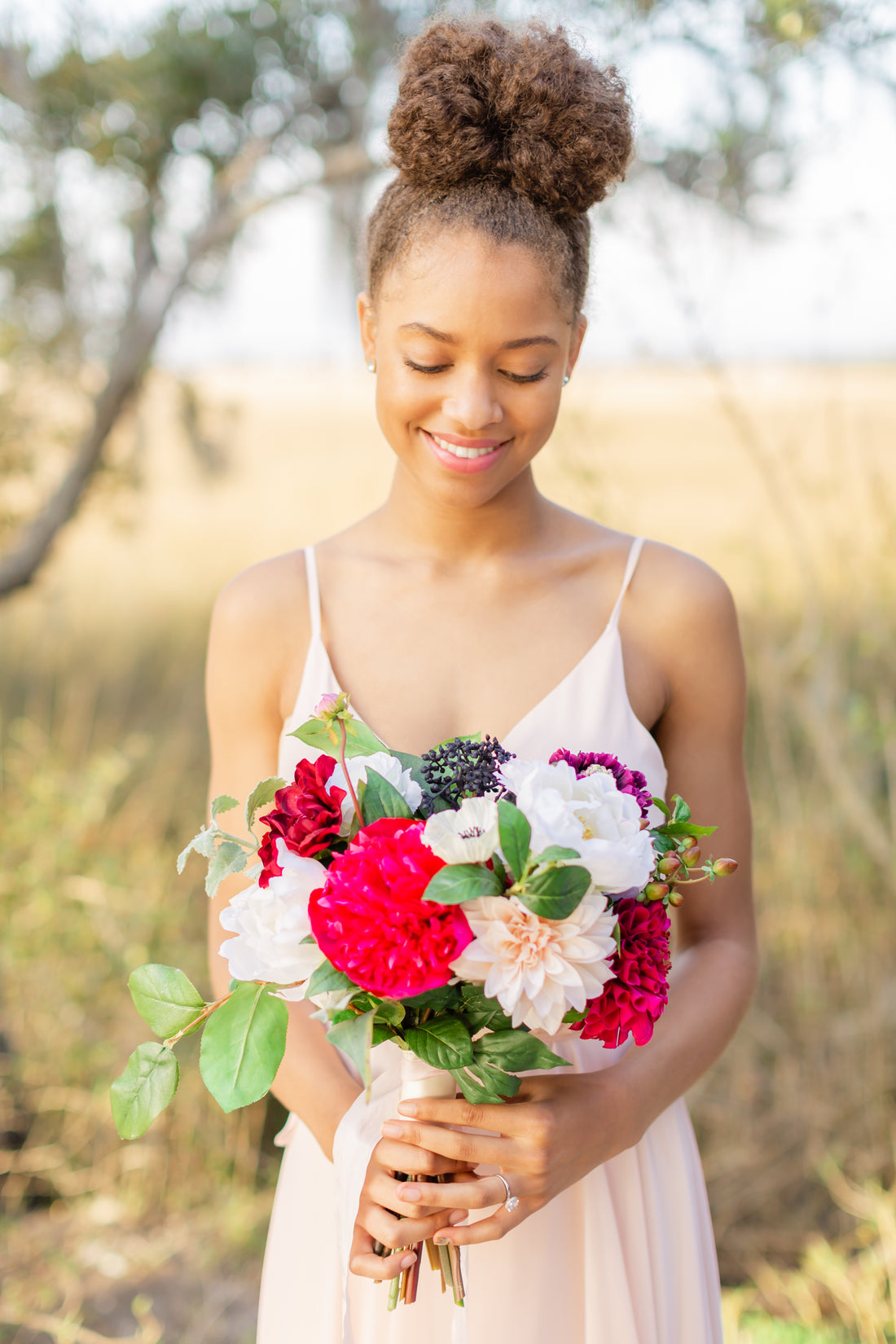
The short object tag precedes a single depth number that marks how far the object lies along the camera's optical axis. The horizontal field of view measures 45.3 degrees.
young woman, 1.42
